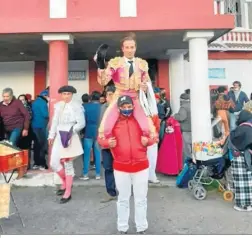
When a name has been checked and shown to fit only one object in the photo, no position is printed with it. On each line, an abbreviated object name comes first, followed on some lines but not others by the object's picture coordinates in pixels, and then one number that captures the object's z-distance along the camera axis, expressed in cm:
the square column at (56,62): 623
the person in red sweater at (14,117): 608
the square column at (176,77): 955
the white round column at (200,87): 623
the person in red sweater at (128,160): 368
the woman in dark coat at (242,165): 464
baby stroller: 518
